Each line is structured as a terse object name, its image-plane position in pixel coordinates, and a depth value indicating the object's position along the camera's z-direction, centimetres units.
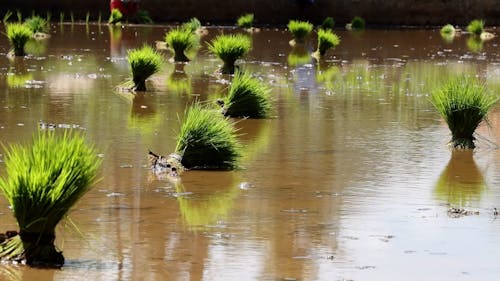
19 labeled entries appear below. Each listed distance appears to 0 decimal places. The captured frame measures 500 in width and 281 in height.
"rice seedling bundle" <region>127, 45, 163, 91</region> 1576
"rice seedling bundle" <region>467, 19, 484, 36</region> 3217
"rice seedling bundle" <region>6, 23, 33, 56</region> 2040
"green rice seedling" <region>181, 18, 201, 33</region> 2896
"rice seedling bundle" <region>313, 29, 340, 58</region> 2330
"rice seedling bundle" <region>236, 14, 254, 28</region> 3203
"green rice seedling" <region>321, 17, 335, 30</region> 3259
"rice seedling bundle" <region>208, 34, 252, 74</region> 1841
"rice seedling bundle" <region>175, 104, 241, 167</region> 1009
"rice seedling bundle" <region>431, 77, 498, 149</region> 1159
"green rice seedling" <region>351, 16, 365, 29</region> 3375
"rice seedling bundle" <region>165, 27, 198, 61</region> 2066
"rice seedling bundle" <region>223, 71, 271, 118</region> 1334
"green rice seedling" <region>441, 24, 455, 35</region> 3286
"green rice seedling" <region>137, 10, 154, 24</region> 3247
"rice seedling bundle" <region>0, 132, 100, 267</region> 661
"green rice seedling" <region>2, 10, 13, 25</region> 2893
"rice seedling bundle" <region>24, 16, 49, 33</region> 2583
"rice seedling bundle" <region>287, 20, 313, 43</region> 2728
